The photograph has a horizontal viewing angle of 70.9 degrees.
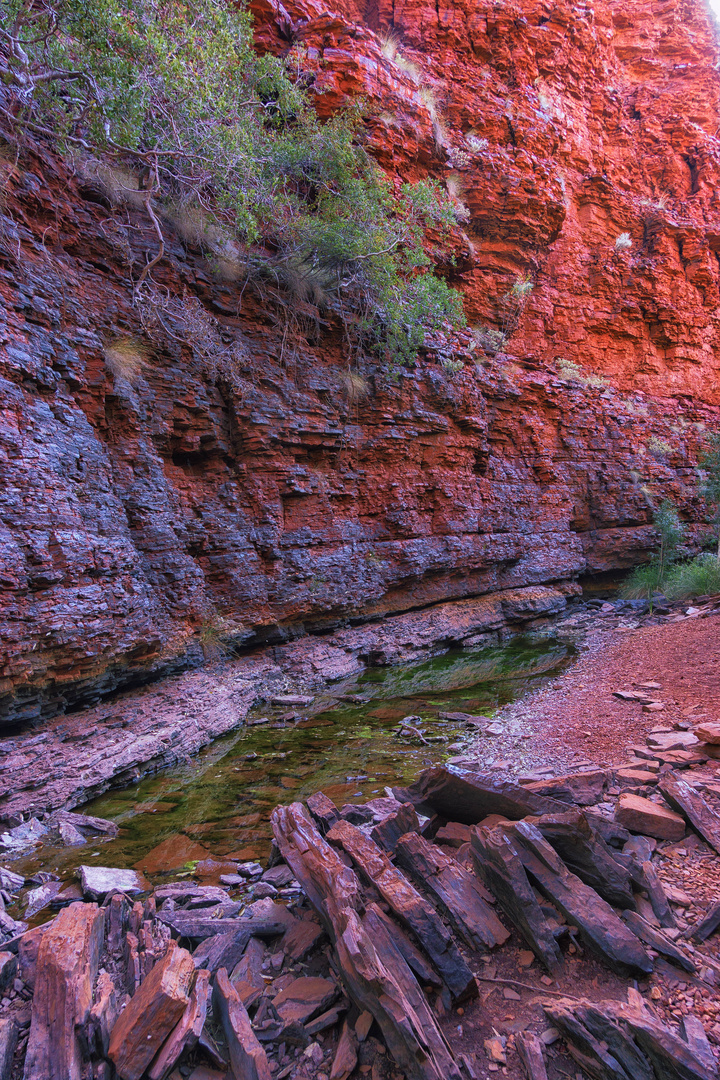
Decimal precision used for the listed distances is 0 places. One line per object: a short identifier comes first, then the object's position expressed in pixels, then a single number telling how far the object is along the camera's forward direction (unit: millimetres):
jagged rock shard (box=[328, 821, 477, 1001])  2174
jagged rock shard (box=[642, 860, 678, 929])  2405
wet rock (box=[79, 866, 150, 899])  3869
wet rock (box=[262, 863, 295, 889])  3772
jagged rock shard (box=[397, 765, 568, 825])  3326
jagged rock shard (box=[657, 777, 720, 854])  2994
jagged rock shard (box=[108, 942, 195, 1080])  1943
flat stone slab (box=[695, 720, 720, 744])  4293
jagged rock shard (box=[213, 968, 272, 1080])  1925
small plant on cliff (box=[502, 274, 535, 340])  17406
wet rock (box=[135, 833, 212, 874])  4449
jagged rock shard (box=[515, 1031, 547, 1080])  1819
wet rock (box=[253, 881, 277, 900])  3631
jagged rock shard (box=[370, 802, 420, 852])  3254
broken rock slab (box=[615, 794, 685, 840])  3066
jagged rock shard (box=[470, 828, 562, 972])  2322
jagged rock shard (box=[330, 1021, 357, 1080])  1955
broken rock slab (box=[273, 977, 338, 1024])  2270
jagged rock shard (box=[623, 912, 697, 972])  2127
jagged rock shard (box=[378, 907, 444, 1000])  2201
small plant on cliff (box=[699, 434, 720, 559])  17609
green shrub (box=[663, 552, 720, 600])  14750
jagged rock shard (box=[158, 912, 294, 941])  2953
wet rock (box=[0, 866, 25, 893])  4090
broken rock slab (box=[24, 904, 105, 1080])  1976
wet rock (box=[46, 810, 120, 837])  5180
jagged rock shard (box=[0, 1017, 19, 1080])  2020
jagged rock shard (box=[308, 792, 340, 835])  3842
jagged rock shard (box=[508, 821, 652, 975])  2170
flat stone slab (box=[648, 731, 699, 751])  4637
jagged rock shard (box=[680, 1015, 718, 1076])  1676
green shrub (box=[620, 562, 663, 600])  16594
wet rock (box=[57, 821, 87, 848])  4902
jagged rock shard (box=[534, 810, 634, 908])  2541
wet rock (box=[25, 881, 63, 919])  3807
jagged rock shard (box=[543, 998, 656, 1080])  1752
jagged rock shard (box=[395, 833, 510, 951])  2467
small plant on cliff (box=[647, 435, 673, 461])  18922
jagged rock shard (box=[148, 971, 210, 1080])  1929
